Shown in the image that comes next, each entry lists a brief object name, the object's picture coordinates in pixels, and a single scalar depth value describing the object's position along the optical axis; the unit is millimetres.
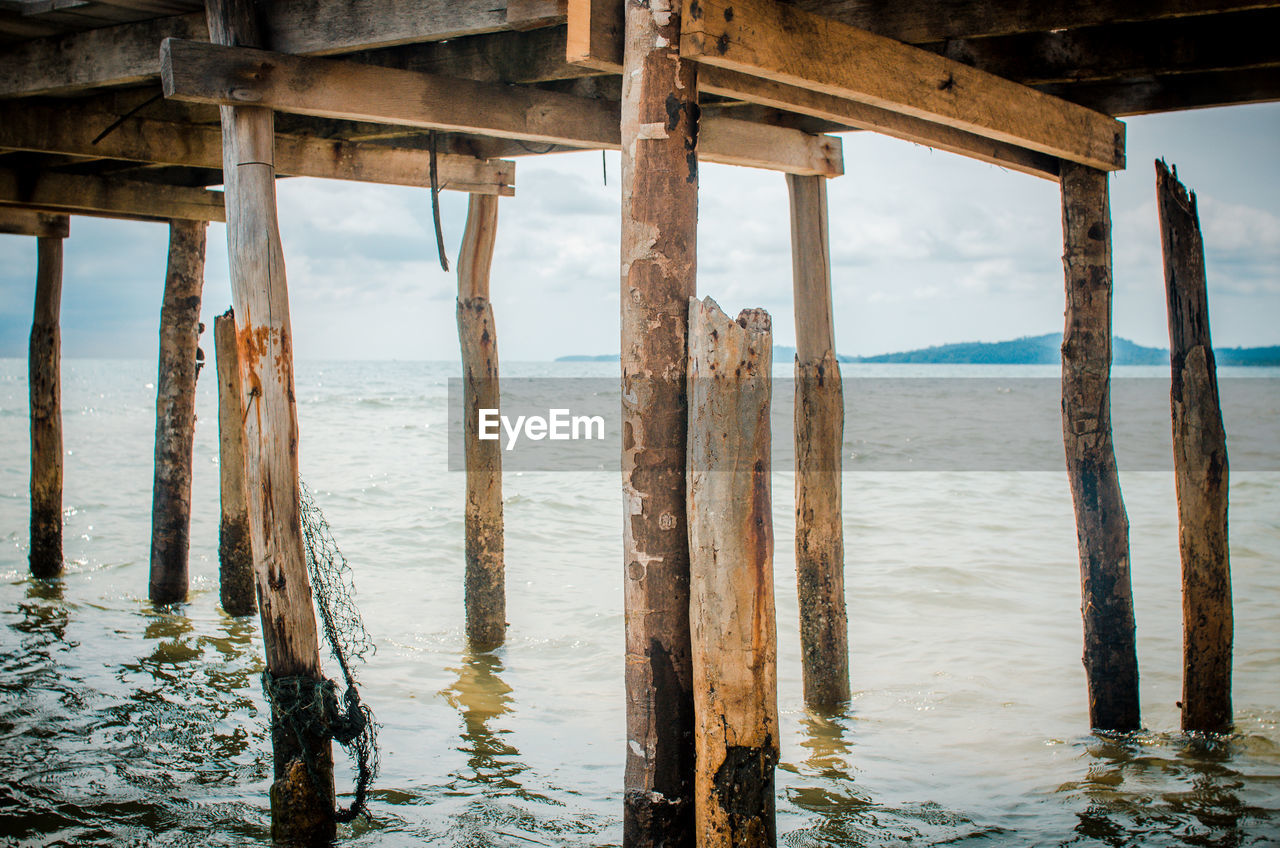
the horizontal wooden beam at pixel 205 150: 5641
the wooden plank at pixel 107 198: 7195
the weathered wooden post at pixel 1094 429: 5066
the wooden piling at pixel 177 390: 7750
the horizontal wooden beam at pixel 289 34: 3961
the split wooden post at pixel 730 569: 3047
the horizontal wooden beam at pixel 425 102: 3879
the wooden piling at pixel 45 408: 8844
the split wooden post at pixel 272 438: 3898
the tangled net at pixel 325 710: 3934
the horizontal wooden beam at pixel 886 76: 3262
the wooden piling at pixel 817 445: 5496
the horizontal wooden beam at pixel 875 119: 4039
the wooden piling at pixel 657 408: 3111
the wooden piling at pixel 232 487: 7242
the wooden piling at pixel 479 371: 6734
